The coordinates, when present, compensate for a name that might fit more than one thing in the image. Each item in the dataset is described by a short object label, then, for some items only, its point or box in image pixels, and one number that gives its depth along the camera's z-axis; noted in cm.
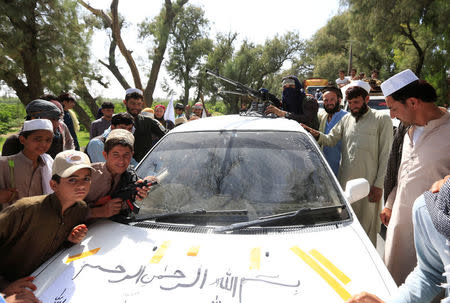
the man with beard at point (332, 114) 370
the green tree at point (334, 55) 2826
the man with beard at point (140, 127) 377
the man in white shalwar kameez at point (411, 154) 196
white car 130
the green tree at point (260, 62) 3353
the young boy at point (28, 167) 199
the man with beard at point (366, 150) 304
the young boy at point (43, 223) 143
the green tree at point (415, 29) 1529
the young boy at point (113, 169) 197
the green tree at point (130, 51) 1056
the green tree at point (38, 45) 775
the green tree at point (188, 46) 3300
